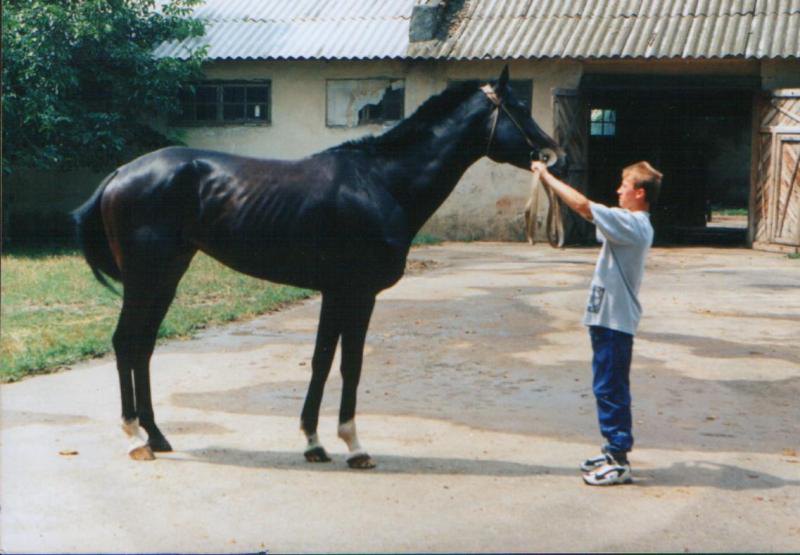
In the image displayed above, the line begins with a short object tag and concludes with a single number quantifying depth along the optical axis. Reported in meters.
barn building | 16.92
